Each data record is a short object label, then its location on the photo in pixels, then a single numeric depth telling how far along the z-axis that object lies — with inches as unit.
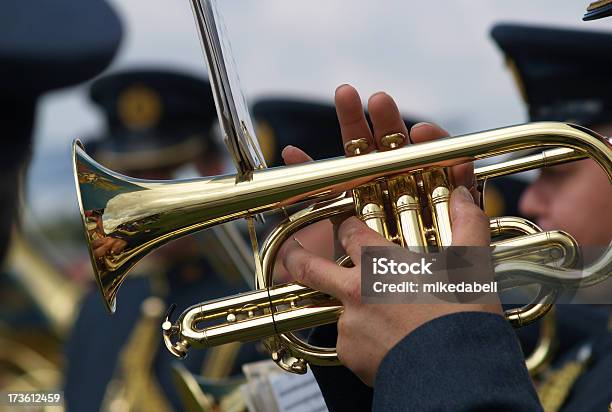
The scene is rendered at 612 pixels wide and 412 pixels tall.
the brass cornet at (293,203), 152.4
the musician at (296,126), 351.6
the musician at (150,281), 344.2
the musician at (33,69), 381.7
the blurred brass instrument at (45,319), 442.9
